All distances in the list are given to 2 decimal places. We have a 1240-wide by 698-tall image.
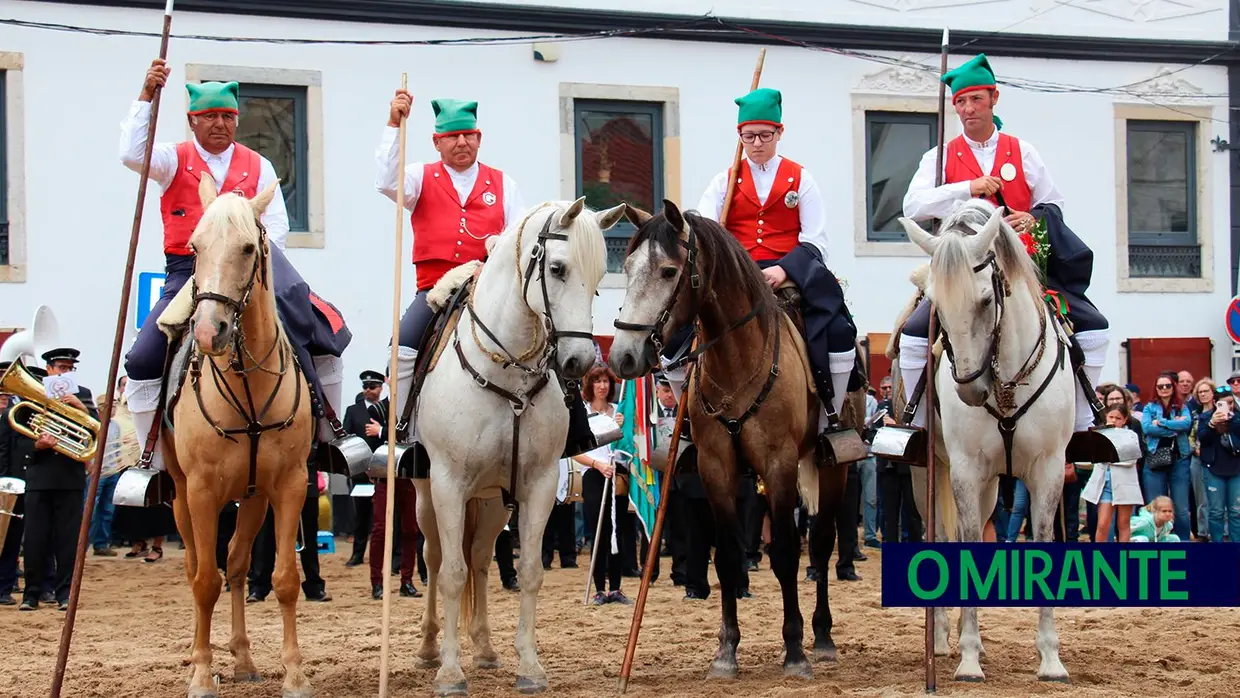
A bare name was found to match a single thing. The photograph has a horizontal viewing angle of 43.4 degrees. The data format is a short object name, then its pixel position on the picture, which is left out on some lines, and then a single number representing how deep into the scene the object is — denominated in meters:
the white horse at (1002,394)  8.05
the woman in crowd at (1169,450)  16.55
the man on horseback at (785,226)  9.27
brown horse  8.62
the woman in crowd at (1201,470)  16.53
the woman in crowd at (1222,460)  15.84
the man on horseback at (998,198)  9.16
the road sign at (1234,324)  19.27
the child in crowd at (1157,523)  15.91
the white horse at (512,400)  8.11
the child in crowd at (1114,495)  15.95
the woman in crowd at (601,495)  13.49
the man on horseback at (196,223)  8.51
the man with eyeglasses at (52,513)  13.47
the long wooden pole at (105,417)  7.76
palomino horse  7.99
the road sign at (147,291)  14.77
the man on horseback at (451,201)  9.34
